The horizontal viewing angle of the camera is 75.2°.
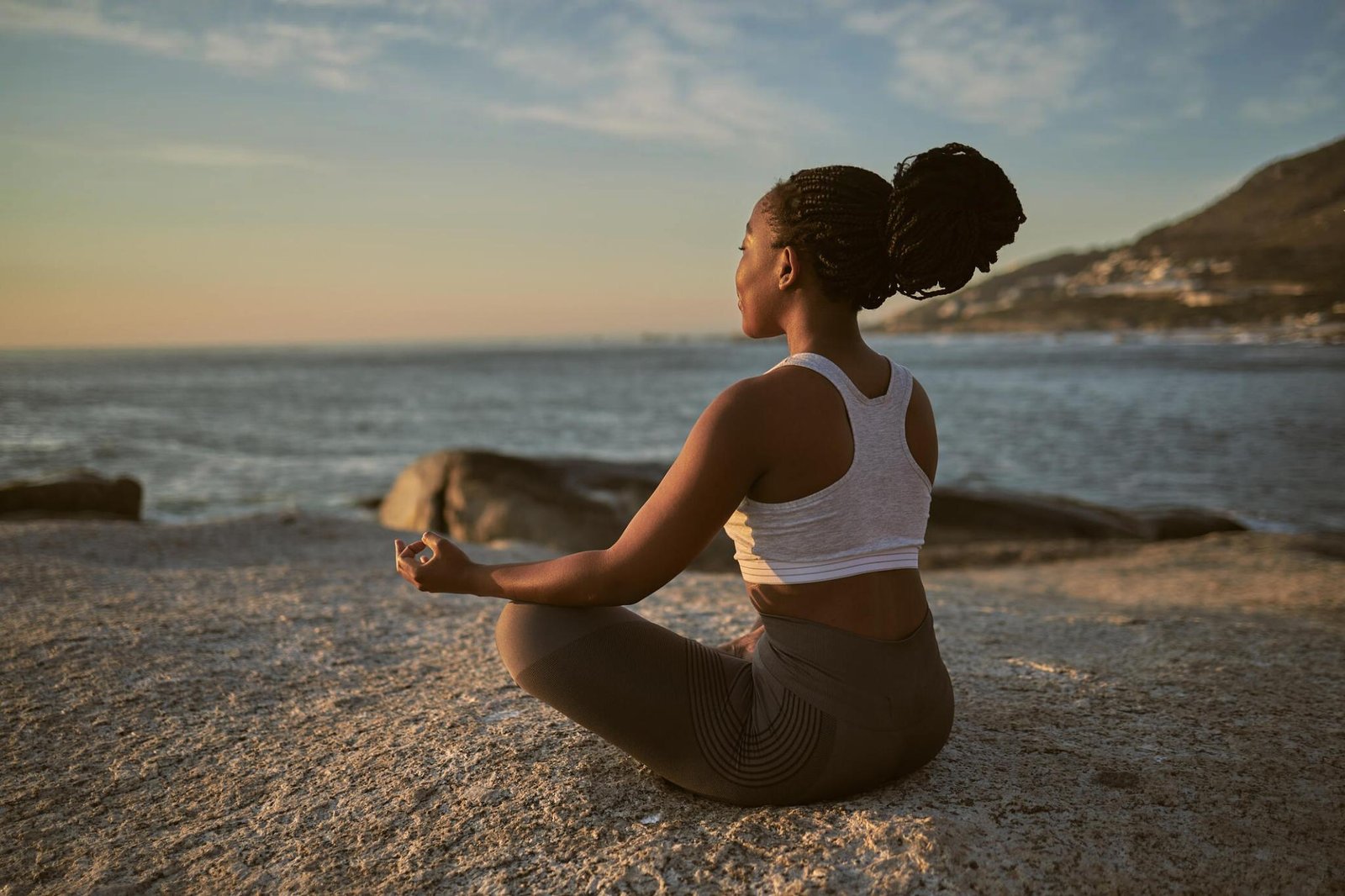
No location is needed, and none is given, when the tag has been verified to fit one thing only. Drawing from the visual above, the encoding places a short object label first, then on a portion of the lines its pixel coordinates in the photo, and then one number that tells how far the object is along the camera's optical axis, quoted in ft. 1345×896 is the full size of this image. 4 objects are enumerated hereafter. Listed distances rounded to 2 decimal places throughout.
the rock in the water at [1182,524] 33.58
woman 6.83
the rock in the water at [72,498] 31.71
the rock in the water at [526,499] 30.45
